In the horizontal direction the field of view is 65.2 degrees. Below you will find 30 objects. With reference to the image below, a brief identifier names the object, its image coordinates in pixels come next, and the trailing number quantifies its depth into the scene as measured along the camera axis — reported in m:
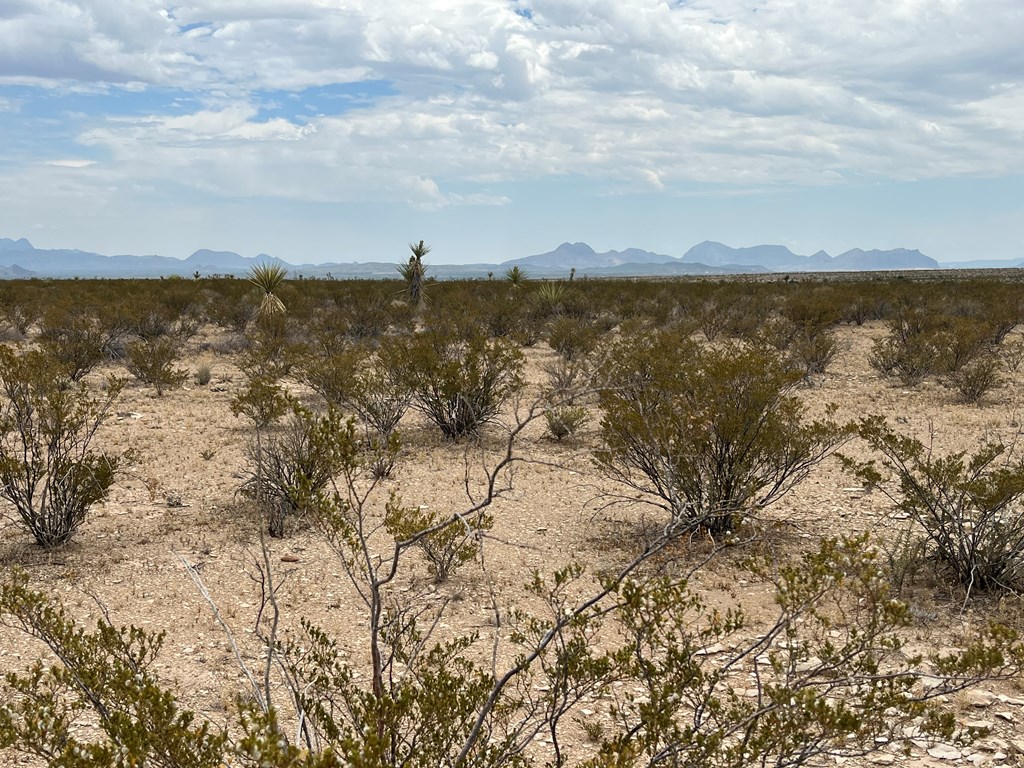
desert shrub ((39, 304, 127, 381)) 16.17
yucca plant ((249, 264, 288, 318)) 20.50
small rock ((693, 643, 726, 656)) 5.31
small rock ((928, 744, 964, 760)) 4.24
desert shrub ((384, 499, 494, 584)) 6.45
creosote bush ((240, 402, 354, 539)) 7.90
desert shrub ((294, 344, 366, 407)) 12.57
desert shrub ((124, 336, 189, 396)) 15.23
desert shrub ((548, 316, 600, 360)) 18.66
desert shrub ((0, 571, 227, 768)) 2.29
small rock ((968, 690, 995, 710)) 4.67
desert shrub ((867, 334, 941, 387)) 15.71
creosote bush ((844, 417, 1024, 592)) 6.05
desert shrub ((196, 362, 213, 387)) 16.09
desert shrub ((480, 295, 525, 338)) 22.98
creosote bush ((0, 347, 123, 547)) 7.27
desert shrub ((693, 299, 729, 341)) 22.69
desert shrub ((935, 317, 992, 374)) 15.51
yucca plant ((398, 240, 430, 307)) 25.28
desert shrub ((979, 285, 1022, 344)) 19.54
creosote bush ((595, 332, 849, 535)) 7.18
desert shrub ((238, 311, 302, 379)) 15.06
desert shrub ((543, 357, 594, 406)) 14.41
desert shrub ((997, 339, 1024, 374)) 16.67
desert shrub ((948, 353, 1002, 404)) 13.87
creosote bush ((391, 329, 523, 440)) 11.73
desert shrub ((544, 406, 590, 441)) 11.76
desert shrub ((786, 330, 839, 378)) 16.97
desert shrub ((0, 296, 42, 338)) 22.33
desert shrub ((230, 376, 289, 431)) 10.67
